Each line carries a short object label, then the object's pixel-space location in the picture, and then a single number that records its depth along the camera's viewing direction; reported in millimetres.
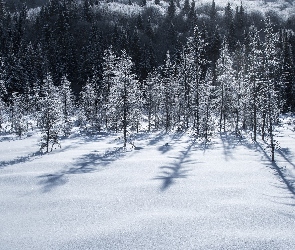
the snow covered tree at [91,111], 51669
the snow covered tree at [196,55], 36656
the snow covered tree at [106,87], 50281
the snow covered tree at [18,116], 46978
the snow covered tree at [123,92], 30906
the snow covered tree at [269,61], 20500
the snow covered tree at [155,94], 54306
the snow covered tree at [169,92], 48962
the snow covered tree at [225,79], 40588
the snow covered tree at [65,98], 58606
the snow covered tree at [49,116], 28469
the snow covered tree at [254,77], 27347
